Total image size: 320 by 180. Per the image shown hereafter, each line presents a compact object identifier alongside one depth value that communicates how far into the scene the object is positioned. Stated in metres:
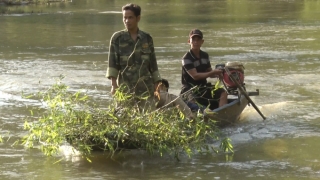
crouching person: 12.17
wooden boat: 13.35
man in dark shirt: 13.41
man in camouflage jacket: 11.29
